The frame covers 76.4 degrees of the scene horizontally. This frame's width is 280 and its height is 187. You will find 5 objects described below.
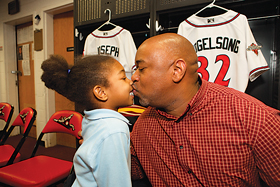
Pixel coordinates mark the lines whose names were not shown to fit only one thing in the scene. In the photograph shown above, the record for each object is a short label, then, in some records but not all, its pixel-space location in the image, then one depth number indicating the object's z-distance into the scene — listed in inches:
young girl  29.2
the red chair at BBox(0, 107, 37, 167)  66.1
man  30.5
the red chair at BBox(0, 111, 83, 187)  51.4
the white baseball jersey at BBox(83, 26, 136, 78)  75.5
